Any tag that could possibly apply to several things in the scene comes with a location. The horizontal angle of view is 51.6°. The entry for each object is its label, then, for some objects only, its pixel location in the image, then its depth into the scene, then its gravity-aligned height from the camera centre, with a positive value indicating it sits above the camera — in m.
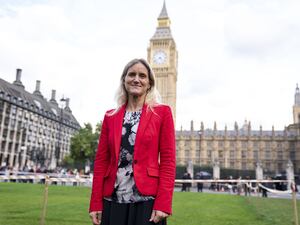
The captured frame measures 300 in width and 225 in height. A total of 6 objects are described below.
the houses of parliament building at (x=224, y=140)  75.19 +8.11
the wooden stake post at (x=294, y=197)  5.99 -0.42
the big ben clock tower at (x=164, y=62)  79.38 +27.55
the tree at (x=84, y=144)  48.12 +3.54
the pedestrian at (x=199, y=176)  32.56 -0.48
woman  2.27 +0.07
